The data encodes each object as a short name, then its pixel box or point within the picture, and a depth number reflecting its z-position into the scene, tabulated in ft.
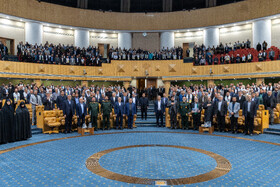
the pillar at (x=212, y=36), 77.29
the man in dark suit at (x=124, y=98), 37.21
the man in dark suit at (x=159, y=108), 36.32
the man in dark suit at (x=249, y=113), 28.48
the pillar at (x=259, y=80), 57.62
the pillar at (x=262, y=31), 68.90
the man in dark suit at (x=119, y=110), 34.71
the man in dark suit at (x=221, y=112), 31.22
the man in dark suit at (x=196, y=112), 33.96
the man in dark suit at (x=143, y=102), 40.81
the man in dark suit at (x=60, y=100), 32.94
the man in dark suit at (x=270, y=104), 34.24
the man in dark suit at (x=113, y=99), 36.60
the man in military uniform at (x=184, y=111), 34.24
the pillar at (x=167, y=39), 81.25
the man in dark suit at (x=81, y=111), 31.57
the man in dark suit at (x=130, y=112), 35.01
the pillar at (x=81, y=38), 78.33
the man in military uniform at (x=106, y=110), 33.58
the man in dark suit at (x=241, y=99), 30.99
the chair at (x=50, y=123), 30.61
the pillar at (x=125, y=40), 82.02
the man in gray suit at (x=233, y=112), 30.25
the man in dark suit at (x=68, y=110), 30.86
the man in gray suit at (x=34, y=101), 35.28
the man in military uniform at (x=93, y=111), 32.53
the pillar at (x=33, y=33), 69.46
